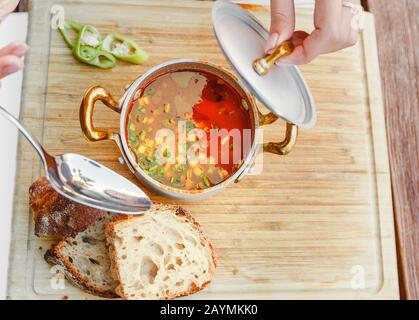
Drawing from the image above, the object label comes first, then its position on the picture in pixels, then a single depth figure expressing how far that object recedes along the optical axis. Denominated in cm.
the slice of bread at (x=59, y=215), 61
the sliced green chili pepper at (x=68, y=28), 69
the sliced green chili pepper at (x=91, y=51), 68
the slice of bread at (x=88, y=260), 61
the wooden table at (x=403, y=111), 72
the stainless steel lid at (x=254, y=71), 57
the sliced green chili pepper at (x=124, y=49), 69
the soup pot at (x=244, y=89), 58
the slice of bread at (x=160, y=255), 60
